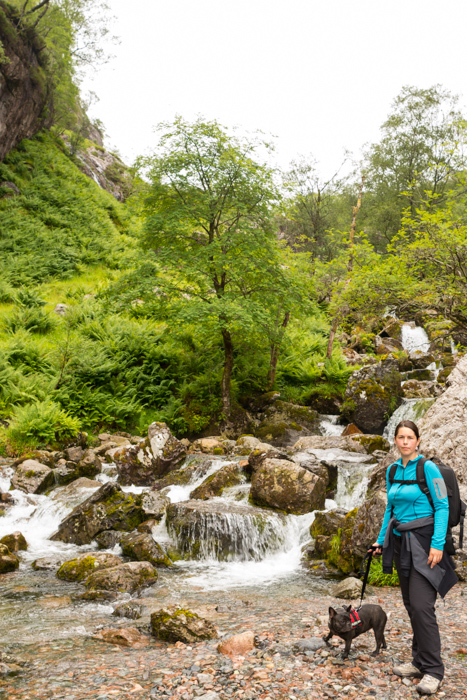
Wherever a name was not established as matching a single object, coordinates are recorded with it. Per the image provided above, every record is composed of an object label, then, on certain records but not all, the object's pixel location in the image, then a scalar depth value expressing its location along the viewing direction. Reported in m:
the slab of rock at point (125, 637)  4.45
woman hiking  3.23
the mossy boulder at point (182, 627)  4.43
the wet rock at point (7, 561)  6.96
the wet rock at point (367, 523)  6.49
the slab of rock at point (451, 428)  6.50
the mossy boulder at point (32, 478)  10.33
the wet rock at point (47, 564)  7.09
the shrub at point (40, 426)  12.78
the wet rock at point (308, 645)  3.96
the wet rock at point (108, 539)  8.12
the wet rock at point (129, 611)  5.23
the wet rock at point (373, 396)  14.72
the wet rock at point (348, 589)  5.71
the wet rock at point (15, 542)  7.89
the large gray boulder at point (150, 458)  11.24
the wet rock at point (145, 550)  7.42
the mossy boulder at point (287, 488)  8.85
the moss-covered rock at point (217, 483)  9.80
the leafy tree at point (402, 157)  29.41
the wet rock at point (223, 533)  7.91
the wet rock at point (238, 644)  4.05
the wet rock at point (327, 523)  7.83
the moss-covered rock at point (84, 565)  6.66
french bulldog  3.66
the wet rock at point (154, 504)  8.80
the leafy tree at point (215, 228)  13.35
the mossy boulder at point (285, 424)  14.39
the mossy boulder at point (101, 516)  8.43
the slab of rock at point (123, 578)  6.05
